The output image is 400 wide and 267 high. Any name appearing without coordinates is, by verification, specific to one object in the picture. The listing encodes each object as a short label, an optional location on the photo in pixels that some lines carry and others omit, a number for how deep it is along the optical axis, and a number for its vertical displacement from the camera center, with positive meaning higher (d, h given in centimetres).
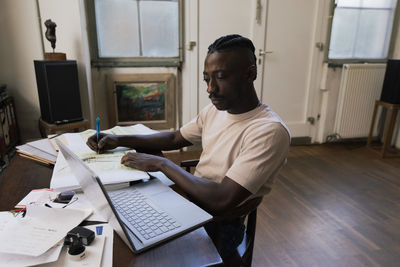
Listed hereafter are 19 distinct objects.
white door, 331 -21
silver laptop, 66 -45
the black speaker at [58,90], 233 -41
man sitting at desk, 93 -37
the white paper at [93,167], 92 -43
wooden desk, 64 -46
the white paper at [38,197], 87 -47
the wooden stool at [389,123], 326 -89
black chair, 101 -73
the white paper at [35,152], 118 -45
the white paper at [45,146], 122 -45
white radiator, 352 -67
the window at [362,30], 346 +11
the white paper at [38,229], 64 -44
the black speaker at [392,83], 322 -46
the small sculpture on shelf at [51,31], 238 +5
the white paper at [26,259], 61 -45
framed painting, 316 -65
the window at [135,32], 295 +6
